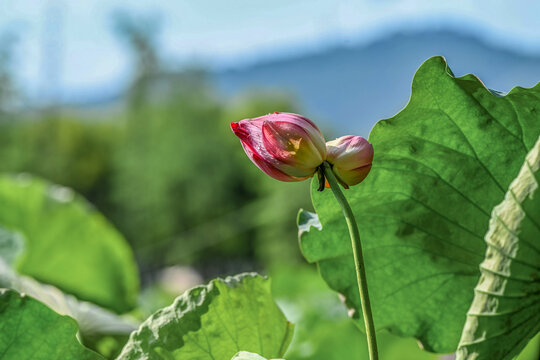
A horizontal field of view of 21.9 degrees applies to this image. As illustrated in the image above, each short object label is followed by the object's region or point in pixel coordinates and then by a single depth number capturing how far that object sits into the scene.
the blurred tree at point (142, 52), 59.64
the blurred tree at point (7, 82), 48.28
